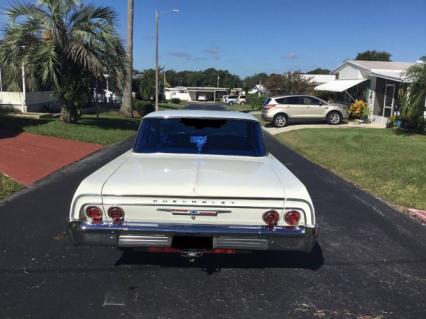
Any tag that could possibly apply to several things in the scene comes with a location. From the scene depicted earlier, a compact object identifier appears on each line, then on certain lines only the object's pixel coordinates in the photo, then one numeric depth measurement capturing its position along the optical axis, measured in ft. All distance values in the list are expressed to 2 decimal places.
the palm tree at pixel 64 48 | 56.44
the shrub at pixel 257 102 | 154.78
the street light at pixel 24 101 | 73.93
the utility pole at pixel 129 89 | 94.63
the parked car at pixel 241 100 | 253.24
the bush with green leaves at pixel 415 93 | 54.90
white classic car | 12.34
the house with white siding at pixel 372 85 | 82.78
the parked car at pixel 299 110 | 82.12
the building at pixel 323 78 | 210.79
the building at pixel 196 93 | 360.28
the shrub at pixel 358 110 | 87.20
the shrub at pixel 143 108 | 112.79
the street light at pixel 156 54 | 131.89
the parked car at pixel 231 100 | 263.62
